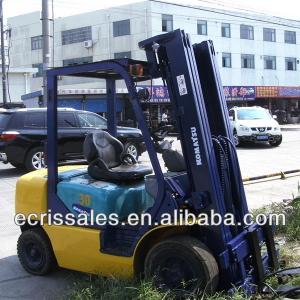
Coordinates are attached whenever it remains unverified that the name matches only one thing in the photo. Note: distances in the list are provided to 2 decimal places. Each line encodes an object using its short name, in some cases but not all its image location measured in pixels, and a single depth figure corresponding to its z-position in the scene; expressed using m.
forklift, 4.54
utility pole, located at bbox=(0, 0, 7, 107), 33.70
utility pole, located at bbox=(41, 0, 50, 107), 19.92
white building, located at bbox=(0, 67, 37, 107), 40.25
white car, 21.45
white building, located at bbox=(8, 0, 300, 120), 55.38
